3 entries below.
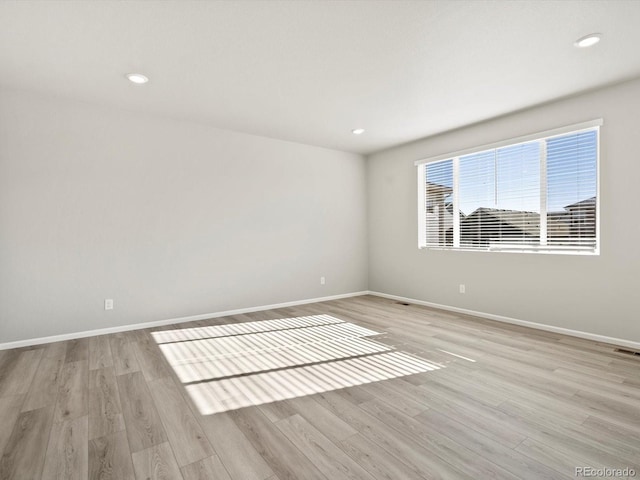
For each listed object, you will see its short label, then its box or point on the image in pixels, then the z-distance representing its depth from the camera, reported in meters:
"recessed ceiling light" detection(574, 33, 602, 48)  2.40
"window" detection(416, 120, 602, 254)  3.52
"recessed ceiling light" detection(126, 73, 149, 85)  2.98
